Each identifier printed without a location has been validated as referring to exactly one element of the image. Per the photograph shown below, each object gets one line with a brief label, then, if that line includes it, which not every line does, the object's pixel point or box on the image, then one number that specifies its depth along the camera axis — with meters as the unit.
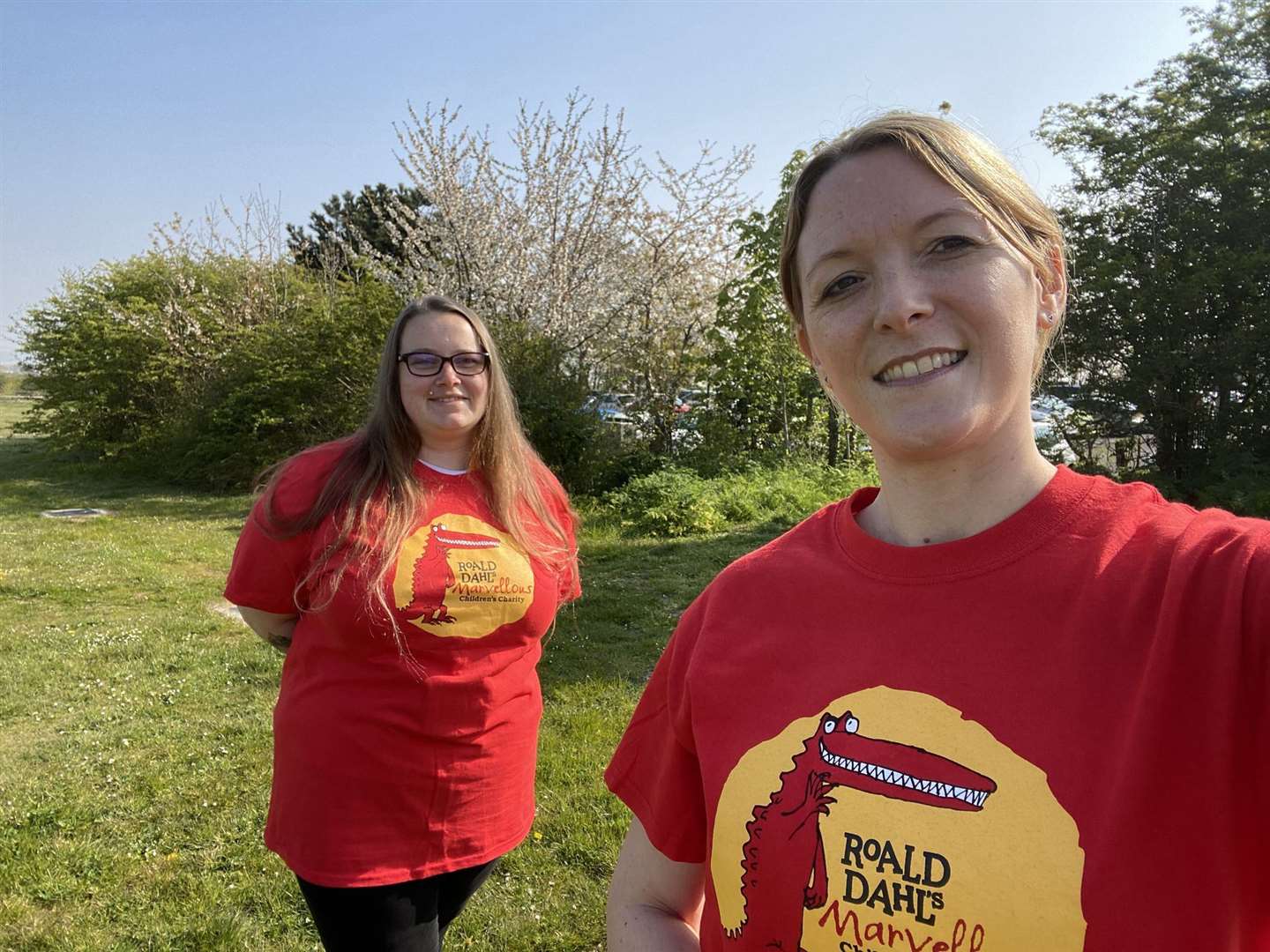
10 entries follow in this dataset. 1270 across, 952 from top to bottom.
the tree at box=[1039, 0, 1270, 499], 7.93
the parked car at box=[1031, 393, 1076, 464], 9.16
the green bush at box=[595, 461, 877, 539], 10.55
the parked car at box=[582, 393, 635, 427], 13.40
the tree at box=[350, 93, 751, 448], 14.52
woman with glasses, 2.22
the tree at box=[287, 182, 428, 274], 24.30
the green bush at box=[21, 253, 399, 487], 14.37
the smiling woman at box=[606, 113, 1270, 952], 0.83
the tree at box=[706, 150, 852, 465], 12.94
